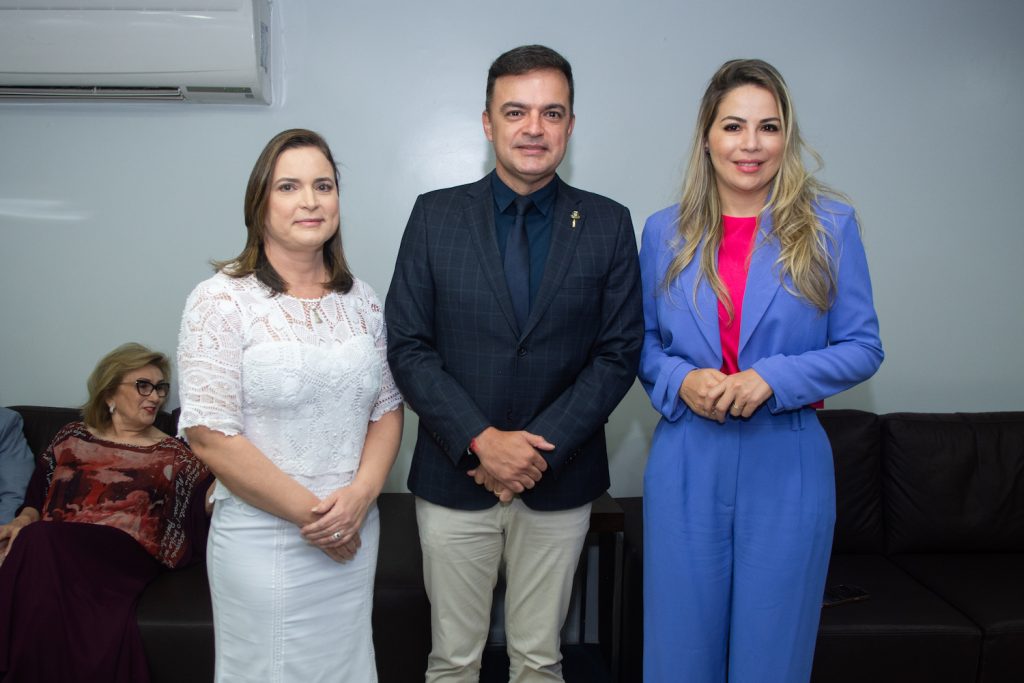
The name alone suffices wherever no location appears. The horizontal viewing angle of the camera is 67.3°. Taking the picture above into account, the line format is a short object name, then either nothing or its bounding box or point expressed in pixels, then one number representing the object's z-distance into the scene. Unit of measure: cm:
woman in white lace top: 155
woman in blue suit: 160
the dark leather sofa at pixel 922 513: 256
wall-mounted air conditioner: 268
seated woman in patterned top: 217
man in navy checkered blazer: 180
